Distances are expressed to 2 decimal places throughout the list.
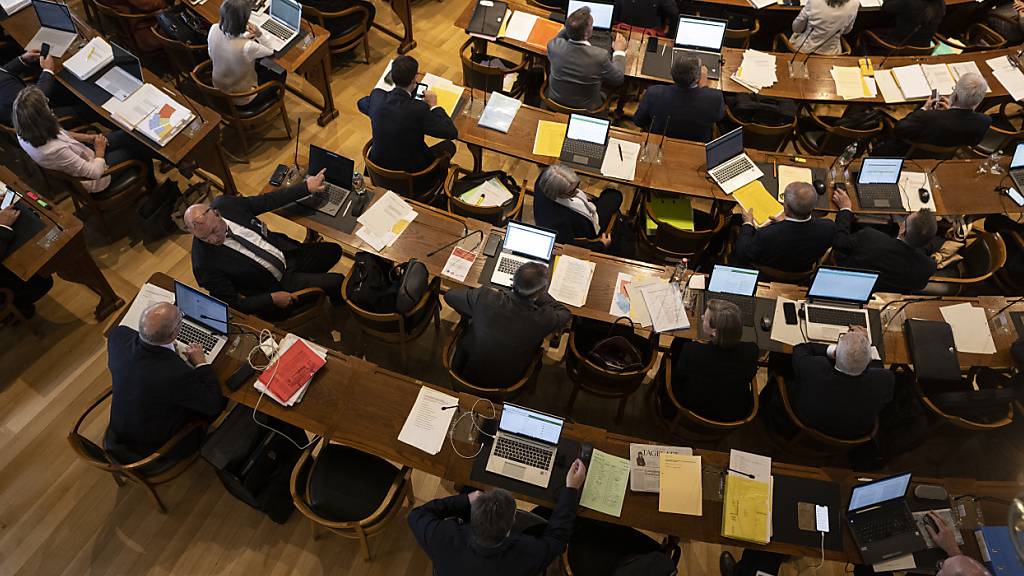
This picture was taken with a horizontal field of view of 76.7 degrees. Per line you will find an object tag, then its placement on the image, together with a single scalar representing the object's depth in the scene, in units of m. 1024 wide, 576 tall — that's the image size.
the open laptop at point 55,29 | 5.58
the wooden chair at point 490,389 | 3.97
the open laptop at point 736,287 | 4.33
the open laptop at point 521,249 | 4.42
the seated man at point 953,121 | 5.28
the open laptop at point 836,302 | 4.28
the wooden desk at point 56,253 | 4.38
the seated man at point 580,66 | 5.41
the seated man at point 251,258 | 4.18
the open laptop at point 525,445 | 3.65
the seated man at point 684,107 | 5.23
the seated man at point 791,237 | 4.46
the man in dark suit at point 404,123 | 4.91
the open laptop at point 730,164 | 5.02
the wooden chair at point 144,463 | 3.60
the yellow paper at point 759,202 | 4.88
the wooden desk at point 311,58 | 5.81
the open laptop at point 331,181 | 4.66
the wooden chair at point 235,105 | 5.66
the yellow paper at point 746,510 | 3.50
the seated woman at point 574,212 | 4.52
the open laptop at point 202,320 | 4.01
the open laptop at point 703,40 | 5.79
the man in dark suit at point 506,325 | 3.84
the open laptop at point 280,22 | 5.86
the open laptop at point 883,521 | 3.52
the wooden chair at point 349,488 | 3.63
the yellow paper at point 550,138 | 5.16
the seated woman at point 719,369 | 3.80
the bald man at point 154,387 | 3.57
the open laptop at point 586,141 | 5.11
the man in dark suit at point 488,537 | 3.01
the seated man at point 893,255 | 4.43
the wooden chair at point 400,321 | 4.25
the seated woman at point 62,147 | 4.52
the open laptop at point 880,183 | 5.00
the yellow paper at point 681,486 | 3.57
